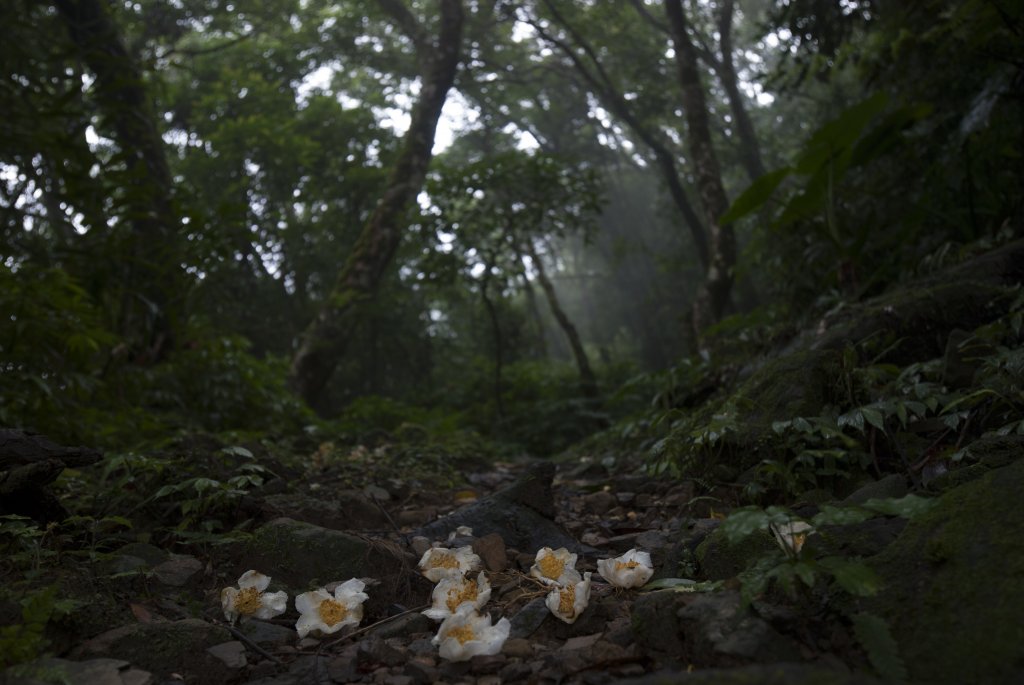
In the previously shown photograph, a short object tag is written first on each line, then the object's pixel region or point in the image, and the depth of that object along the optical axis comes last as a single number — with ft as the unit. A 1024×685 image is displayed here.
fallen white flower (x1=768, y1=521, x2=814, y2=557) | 5.05
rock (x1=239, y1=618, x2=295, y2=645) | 6.45
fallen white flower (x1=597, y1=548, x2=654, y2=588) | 6.76
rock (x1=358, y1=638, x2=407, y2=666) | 5.89
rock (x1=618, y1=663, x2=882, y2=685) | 3.54
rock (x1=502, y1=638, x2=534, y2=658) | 5.85
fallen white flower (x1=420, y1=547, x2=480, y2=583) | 7.50
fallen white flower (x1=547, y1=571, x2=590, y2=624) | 6.24
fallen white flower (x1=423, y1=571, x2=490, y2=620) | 6.42
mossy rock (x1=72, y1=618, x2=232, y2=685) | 5.81
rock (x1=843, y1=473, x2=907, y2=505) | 7.27
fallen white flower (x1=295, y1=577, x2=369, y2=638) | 6.42
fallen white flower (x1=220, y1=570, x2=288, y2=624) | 6.77
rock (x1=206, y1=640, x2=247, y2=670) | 5.92
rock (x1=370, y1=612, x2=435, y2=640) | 6.56
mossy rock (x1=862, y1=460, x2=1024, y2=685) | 4.23
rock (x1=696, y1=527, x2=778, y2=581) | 6.43
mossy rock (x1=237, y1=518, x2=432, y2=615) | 7.56
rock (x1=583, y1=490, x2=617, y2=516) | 11.06
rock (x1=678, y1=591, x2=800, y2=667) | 4.71
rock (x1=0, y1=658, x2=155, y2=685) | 4.89
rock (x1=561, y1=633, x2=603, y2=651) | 5.82
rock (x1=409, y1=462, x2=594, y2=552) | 9.07
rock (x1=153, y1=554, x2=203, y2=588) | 7.58
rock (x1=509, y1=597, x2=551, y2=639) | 6.33
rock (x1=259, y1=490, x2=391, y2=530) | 9.86
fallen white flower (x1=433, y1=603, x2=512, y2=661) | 5.66
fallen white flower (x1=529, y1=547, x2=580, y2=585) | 6.99
